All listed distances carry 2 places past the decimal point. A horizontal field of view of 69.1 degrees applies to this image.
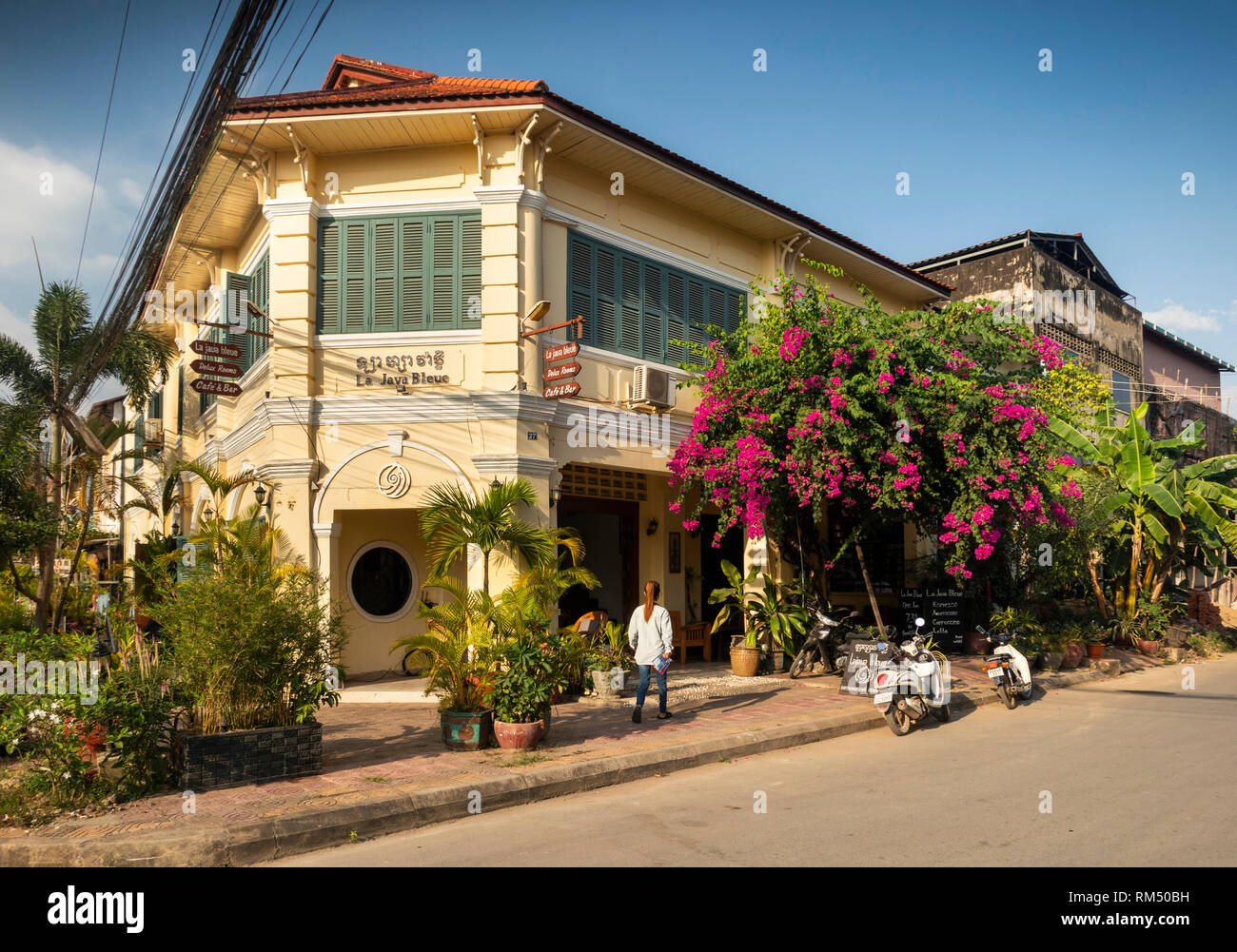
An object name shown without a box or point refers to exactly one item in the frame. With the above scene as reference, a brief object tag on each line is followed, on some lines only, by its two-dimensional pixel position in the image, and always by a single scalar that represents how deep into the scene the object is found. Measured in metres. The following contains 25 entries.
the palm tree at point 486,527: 11.76
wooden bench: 16.30
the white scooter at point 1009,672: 12.26
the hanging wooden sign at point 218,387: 13.20
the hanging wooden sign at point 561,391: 12.38
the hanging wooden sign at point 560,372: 12.26
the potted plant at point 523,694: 8.83
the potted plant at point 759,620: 14.45
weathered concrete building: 29.34
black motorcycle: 14.16
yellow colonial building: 12.53
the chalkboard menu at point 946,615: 16.34
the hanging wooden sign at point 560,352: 12.10
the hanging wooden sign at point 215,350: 12.87
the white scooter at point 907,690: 10.55
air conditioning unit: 14.04
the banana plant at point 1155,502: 18.27
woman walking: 10.56
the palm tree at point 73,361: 16.78
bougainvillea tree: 12.00
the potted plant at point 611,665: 12.15
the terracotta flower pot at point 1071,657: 16.06
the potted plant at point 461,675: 8.91
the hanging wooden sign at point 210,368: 12.97
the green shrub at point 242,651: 7.46
